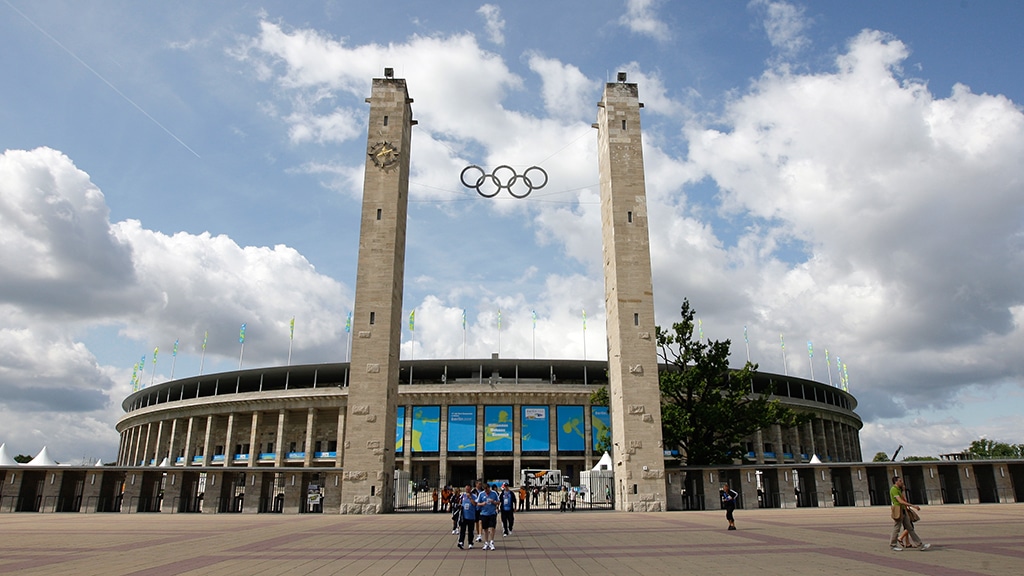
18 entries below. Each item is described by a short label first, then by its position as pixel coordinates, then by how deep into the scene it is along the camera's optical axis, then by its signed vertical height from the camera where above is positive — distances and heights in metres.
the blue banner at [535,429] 76.25 +4.70
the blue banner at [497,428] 76.31 +4.76
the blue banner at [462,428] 76.38 +4.77
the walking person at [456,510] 20.87 -1.23
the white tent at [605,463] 47.09 +0.53
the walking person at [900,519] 15.85 -1.14
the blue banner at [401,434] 76.19 +4.12
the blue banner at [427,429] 76.50 +4.72
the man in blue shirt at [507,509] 21.81 -1.23
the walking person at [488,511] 17.94 -1.08
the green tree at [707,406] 44.72 +4.34
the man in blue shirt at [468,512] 18.30 -1.12
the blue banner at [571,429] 76.44 +4.71
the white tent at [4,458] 46.63 +0.91
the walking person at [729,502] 22.86 -1.05
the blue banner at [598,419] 76.75 +5.89
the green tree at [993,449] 131.36 +4.31
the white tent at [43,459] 48.18 +0.89
